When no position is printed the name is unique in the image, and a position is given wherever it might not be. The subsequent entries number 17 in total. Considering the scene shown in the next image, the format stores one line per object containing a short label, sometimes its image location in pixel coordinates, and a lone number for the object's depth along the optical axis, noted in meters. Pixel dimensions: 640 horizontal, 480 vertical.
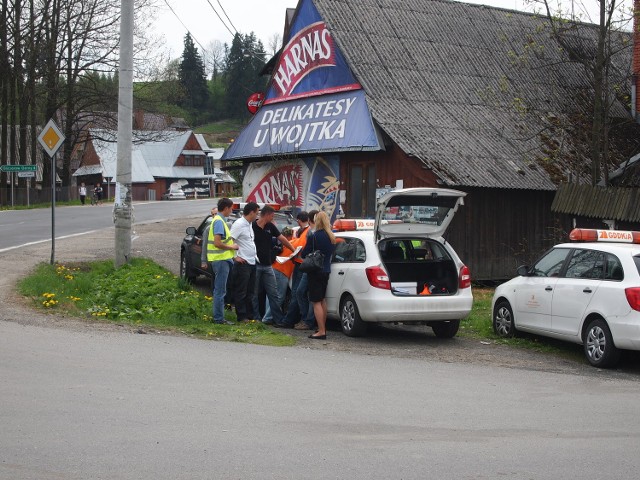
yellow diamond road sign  18.14
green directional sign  48.06
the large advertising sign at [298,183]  24.64
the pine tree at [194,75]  147.00
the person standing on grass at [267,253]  14.38
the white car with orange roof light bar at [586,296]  11.44
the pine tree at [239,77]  129.88
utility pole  17.66
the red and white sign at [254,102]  28.23
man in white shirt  14.09
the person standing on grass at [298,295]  14.38
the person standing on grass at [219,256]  13.83
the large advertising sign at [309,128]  22.72
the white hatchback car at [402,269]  13.20
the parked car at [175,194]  97.36
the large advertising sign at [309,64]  24.05
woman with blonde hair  13.51
